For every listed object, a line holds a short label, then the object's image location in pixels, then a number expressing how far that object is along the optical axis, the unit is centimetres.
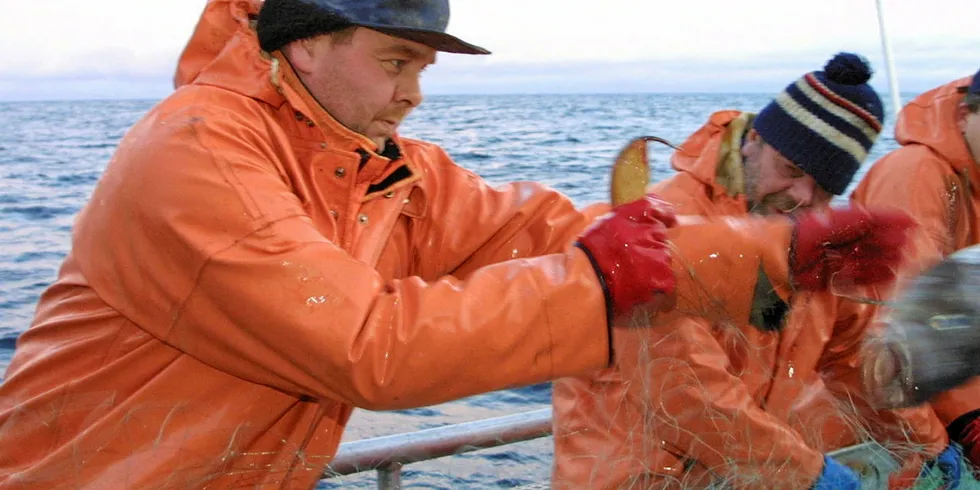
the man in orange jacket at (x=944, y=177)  350
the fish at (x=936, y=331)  196
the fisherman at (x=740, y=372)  222
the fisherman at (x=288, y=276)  185
